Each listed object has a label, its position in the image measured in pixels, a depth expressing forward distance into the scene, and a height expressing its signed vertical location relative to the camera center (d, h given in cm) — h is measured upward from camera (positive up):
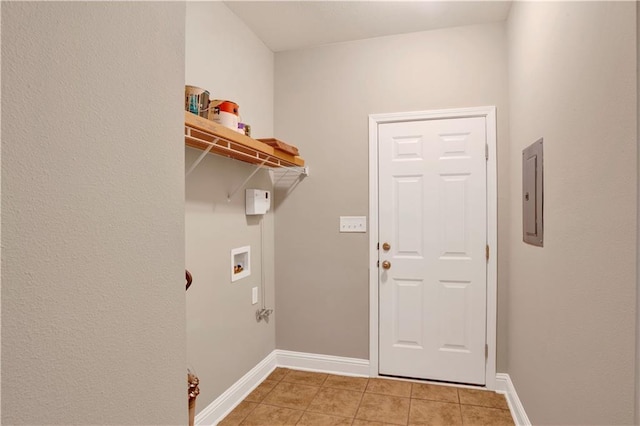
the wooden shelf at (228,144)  155 +36
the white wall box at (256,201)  251 +9
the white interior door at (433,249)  257 -25
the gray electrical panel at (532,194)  174 +11
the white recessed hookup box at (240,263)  235 -33
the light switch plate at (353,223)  277 -7
